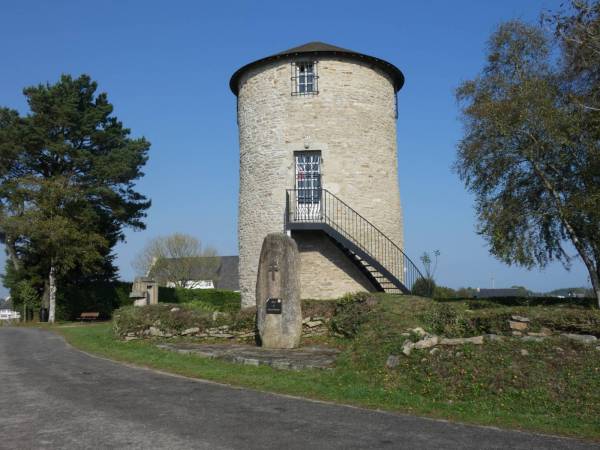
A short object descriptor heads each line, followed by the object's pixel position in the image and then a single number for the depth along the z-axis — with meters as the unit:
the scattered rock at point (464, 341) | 9.21
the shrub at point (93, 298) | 29.09
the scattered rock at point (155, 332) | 15.03
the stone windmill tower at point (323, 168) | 17.78
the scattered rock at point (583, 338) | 8.80
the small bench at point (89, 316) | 28.17
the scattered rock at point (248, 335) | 14.45
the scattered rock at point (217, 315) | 14.86
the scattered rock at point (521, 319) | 10.08
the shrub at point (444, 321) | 10.65
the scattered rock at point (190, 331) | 14.84
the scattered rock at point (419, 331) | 9.84
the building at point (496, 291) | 51.97
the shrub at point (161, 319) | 14.94
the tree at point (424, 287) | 17.83
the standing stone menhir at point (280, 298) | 12.52
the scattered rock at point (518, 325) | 10.02
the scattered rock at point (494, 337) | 9.21
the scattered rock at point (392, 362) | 9.04
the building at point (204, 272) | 52.81
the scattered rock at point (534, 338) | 8.98
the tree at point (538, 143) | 14.35
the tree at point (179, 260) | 52.84
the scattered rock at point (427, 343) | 9.32
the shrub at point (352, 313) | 12.99
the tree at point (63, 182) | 26.38
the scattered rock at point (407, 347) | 9.23
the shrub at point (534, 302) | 14.62
